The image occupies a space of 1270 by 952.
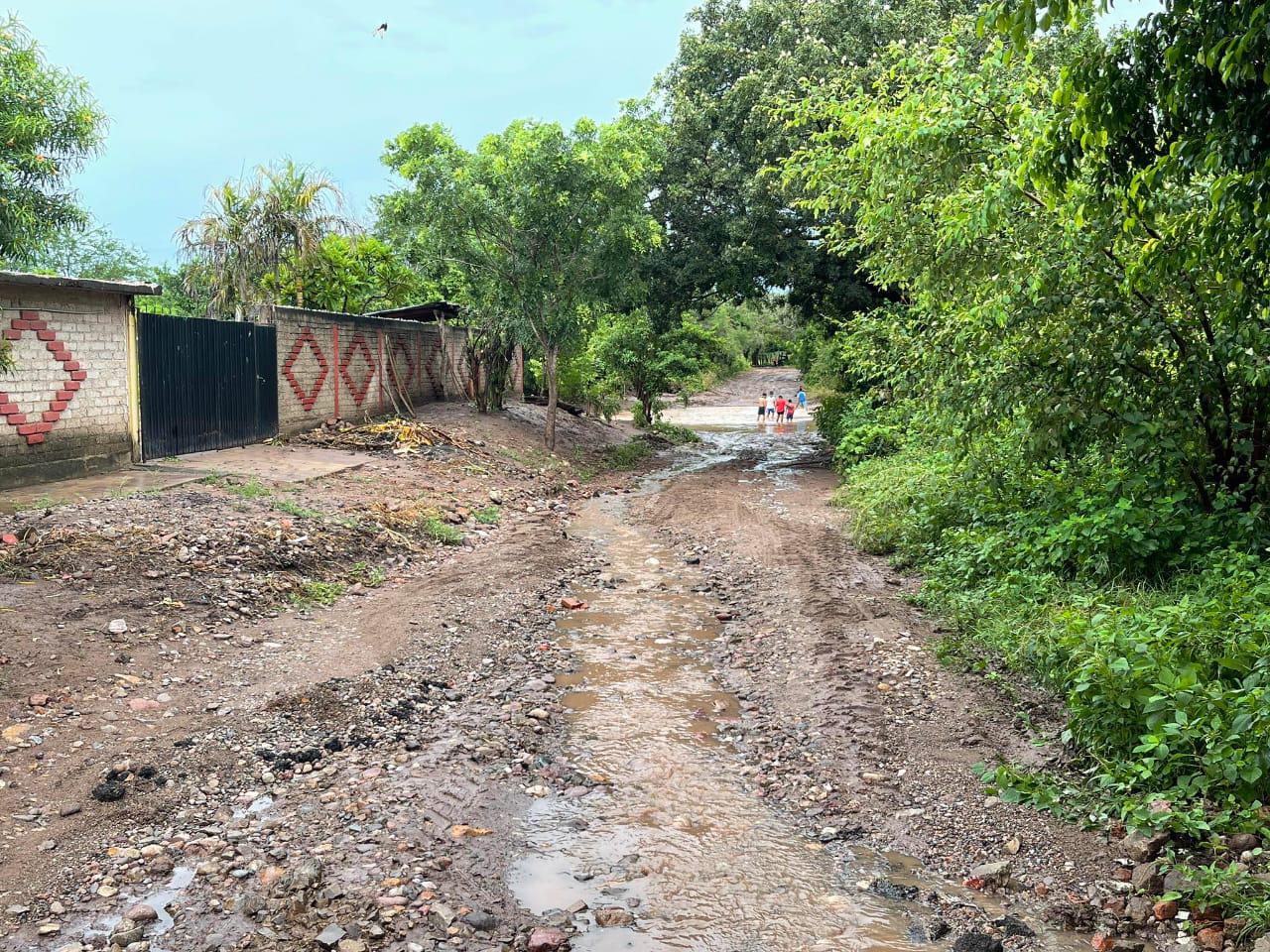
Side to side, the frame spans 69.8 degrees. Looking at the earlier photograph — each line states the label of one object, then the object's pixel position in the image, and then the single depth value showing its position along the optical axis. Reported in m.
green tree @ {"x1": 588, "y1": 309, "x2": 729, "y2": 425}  25.94
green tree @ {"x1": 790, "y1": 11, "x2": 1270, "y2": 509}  6.90
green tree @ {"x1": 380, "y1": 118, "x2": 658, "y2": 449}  17.20
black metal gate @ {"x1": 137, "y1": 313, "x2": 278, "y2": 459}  13.00
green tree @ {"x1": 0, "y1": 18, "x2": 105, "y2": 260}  16.66
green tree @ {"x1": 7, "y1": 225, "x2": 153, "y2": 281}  34.85
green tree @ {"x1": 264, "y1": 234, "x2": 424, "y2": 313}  23.27
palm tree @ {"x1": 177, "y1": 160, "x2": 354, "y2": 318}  21.91
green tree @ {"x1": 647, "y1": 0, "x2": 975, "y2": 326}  19.11
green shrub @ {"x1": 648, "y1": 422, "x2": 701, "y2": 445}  28.17
